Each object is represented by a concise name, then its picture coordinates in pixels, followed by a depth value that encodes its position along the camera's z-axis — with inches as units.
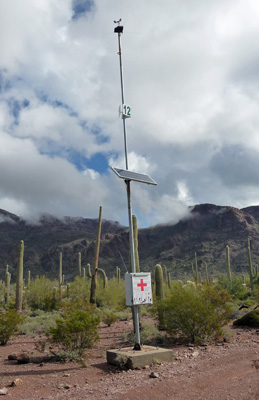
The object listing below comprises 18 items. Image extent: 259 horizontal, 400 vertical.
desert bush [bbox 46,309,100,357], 363.6
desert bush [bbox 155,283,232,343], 436.1
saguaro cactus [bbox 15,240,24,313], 850.9
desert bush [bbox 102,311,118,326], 639.8
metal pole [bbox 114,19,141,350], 354.9
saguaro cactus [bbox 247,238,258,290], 1417.1
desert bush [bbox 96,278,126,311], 1033.5
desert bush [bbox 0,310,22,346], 469.4
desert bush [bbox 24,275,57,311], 1004.6
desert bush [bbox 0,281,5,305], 1293.1
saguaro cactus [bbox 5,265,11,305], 1226.8
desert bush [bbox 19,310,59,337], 594.5
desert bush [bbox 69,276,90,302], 1228.8
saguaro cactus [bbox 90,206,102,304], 828.6
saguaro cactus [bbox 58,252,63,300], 1227.2
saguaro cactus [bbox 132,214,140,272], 603.5
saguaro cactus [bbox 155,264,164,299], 745.0
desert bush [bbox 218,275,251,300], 1242.0
